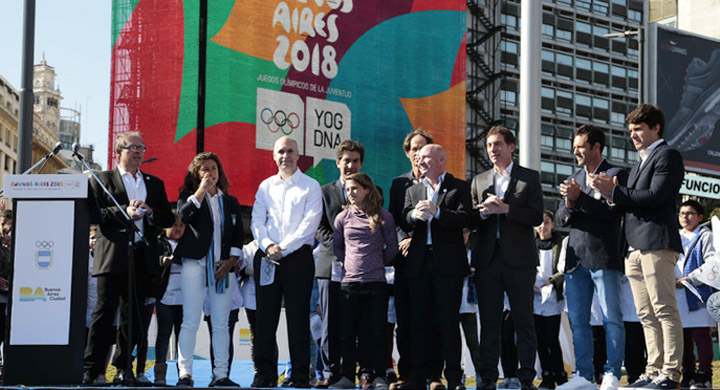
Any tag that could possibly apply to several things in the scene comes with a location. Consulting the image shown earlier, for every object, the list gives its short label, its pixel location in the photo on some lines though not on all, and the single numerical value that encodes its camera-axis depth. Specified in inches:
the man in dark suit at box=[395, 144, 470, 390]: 516.1
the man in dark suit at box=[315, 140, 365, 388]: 563.2
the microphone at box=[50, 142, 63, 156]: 514.9
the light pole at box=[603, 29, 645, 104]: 1183.2
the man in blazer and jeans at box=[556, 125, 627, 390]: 525.0
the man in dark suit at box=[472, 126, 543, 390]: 517.0
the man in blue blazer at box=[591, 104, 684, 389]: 498.3
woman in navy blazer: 542.0
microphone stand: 519.4
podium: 501.0
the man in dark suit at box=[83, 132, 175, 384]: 536.4
